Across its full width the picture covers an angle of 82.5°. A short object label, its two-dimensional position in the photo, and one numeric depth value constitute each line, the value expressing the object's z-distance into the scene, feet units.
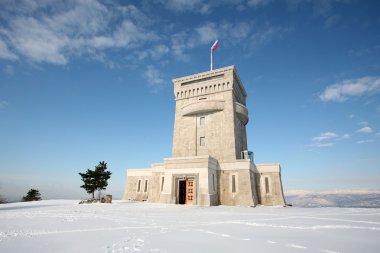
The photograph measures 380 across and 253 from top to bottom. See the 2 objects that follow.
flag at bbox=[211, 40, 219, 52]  127.34
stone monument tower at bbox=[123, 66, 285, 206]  82.58
